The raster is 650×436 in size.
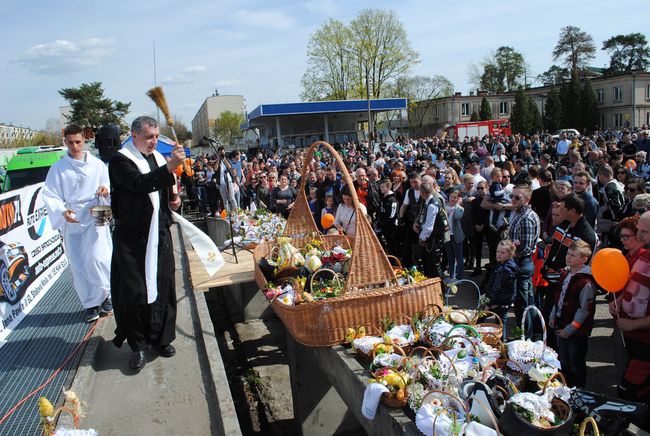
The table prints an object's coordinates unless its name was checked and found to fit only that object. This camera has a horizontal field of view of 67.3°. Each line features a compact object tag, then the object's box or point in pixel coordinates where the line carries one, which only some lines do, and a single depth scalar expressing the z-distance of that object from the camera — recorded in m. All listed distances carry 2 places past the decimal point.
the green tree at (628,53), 67.12
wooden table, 6.00
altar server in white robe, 5.36
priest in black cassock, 4.30
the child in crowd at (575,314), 3.93
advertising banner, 5.54
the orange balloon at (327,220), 6.41
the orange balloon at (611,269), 3.46
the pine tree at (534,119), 55.62
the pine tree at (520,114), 54.34
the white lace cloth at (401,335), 3.50
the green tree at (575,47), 62.06
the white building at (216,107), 108.81
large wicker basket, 3.72
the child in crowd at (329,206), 9.00
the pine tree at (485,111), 60.38
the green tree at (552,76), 67.96
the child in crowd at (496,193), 7.88
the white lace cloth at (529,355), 2.89
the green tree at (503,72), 70.25
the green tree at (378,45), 47.31
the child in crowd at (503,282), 4.90
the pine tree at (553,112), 54.16
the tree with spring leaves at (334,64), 47.72
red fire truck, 37.88
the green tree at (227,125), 88.06
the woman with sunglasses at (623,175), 7.95
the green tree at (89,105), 51.84
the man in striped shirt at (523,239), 5.21
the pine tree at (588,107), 52.44
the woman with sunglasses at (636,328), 3.44
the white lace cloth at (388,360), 3.14
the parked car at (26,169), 13.52
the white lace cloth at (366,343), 3.46
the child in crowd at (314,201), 10.03
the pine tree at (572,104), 52.66
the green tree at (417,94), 54.12
